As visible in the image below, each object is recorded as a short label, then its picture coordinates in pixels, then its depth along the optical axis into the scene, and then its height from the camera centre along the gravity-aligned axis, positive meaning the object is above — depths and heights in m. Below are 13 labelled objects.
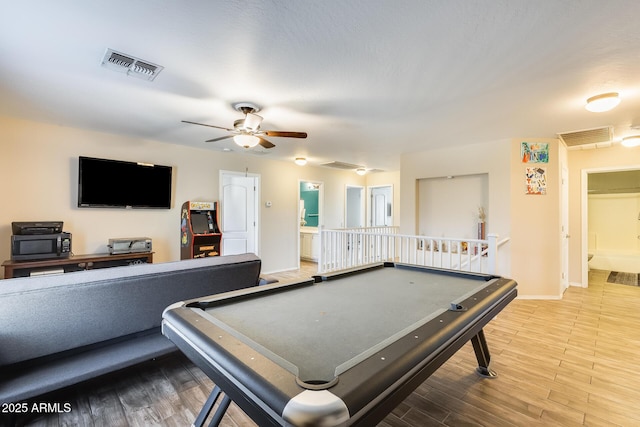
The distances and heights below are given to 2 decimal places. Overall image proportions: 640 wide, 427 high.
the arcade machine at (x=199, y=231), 4.47 -0.26
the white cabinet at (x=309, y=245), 7.14 -0.78
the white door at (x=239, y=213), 5.31 +0.04
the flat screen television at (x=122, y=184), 3.83 +0.44
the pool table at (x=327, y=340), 0.80 -0.53
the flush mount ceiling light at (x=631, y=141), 3.72 +0.99
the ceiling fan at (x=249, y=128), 2.93 +0.94
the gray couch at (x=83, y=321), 1.52 -0.64
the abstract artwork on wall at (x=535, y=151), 4.16 +0.94
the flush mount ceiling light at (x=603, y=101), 2.53 +1.03
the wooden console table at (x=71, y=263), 3.08 -0.59
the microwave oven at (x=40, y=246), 3.13 -0.36
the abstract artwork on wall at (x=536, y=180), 4.18 +0.52
